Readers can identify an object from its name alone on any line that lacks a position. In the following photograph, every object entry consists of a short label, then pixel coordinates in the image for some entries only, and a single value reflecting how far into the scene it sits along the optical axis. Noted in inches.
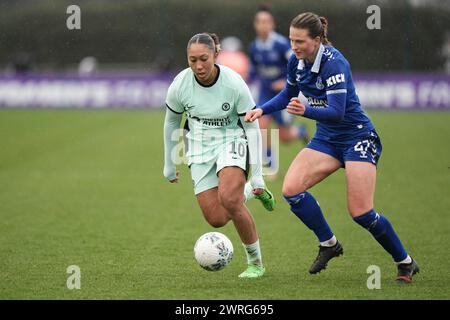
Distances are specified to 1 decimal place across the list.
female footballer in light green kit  534.9
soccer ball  535.5
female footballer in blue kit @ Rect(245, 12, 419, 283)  516.9
